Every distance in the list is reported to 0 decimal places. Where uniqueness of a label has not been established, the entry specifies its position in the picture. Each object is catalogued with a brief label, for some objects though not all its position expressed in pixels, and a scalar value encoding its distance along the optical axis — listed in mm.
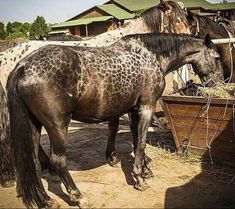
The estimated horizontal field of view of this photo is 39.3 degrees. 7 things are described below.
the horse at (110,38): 4430
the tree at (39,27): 43688
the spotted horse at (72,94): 3584
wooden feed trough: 4863
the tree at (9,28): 44581
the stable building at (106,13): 37375
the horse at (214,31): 6750
